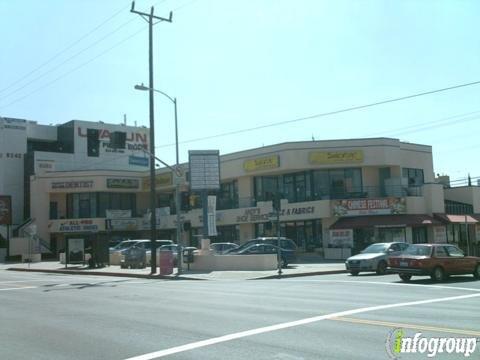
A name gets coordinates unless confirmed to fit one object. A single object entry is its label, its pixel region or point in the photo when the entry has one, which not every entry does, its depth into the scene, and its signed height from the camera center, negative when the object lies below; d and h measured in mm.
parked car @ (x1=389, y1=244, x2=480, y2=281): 22422 -1174
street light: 31234 +3028
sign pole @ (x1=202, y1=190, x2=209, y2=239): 35344 +1637
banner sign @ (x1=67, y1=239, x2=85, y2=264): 39250 -505
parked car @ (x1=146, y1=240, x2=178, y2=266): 36312 -644
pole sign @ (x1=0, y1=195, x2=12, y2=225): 59875 +3678
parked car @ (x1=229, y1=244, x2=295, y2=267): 34250 -766
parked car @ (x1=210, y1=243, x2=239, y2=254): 39638 -512
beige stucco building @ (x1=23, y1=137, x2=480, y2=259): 42312 +3044
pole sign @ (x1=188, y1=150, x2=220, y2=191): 36406 +4122
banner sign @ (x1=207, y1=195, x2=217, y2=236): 36094 +1417
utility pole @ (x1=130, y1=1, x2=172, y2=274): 31859 +5759
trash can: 30328 -1157
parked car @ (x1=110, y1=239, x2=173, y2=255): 42688 -191
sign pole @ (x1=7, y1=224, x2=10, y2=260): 59334 +291
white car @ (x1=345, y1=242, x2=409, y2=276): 27281 -1183
